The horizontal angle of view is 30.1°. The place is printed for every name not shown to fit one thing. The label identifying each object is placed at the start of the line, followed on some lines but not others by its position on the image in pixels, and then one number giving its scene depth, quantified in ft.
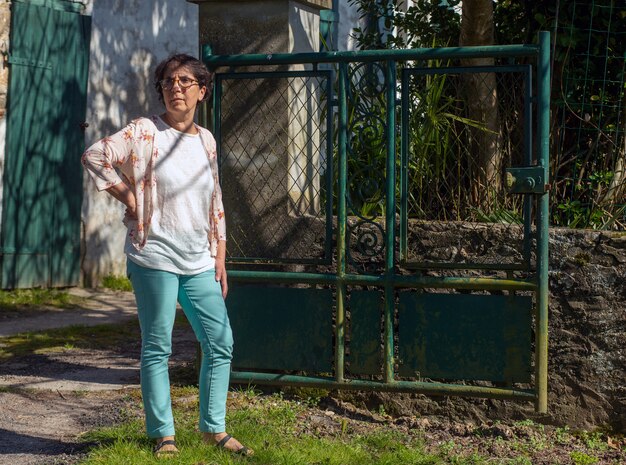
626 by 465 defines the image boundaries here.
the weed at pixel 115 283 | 36.17
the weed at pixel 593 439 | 18.94
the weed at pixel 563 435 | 19.16
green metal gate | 19.10
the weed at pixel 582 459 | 17.97
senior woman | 15.79
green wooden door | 33.24
